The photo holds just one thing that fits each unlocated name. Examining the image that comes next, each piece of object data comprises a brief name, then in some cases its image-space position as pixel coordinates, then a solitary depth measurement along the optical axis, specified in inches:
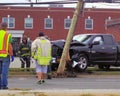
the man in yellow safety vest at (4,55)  478.3
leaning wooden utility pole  780.5
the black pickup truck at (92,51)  852.0
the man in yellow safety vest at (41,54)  638.5
